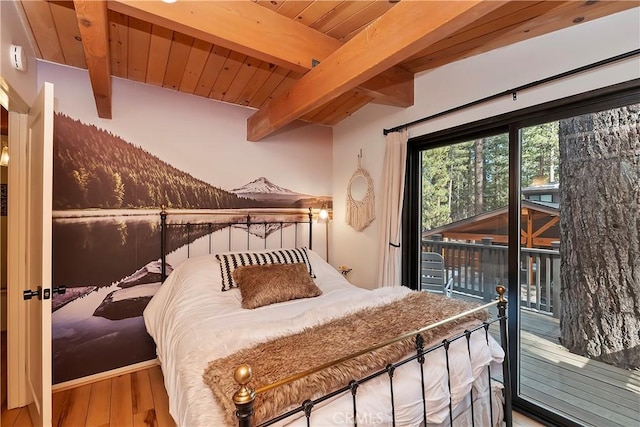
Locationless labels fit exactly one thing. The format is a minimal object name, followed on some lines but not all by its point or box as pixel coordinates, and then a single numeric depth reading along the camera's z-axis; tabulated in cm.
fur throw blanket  104
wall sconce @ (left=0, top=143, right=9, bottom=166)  226
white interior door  150
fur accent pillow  215
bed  106
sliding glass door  170
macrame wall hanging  310
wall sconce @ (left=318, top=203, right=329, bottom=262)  338
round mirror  320
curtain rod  157
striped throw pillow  237
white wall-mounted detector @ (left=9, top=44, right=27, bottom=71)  161
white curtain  272
